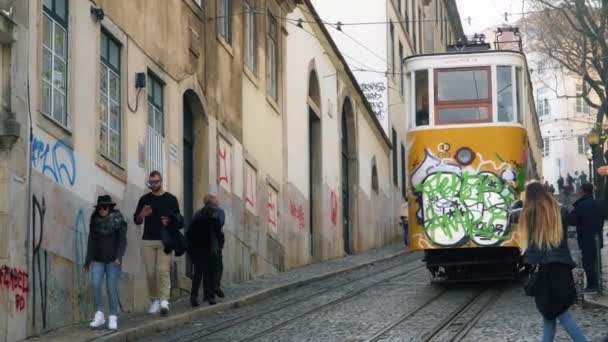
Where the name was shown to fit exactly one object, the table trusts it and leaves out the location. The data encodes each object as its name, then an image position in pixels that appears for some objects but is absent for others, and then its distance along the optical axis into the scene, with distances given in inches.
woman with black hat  467.2
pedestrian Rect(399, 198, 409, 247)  1334.3
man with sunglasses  529.7
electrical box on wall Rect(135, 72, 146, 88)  585.9
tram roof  718.5
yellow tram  690.8
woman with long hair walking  342.3
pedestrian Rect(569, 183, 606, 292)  568.4
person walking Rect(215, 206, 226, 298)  601.6
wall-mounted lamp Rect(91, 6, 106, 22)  527.6
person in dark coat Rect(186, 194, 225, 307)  593.9
